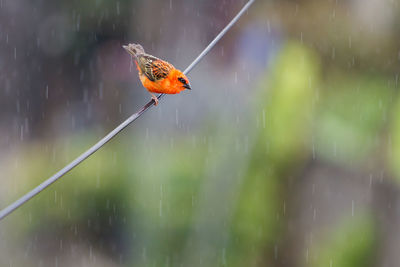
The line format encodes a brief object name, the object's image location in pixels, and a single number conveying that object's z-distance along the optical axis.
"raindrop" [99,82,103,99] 13.32
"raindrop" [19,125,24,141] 13.59
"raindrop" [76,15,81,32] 12.38
